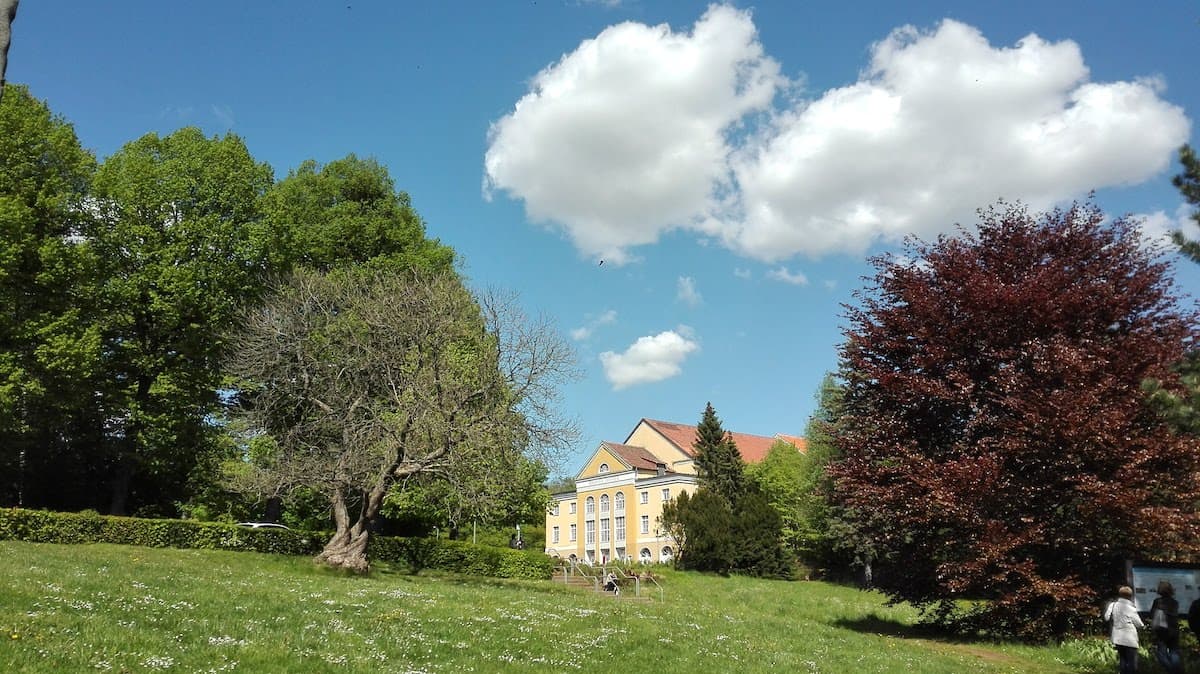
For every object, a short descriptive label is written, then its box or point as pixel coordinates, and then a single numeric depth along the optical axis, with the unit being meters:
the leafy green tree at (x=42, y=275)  28.25
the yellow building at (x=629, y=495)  75.06
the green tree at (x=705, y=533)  51.66
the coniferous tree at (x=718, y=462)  59.72
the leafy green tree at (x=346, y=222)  34.09
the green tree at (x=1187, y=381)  10.67
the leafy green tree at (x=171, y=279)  30.78
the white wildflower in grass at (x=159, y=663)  8.38
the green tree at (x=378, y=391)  24.14
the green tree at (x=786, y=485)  61.76
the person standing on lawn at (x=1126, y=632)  13.13
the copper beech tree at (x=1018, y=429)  17.69
